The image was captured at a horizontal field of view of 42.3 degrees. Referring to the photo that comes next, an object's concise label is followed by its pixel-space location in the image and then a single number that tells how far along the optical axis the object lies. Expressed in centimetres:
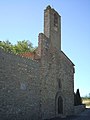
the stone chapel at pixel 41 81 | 888
